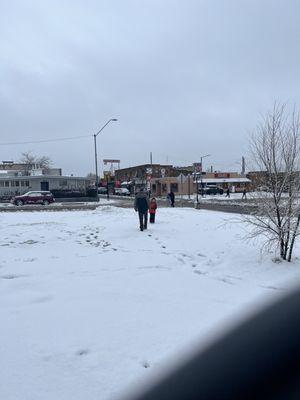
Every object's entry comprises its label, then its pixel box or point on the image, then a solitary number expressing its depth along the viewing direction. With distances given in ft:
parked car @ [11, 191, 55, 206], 139.64
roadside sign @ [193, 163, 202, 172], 97.03
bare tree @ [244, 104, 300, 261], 31.07
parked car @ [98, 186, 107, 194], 268.58
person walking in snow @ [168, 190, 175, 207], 110.42
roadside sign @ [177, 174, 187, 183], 105.58
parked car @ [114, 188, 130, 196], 241.22
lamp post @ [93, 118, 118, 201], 121.00
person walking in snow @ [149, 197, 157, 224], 59.62
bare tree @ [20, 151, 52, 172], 366.43
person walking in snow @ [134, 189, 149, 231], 50.96
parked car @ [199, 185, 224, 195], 233.55
